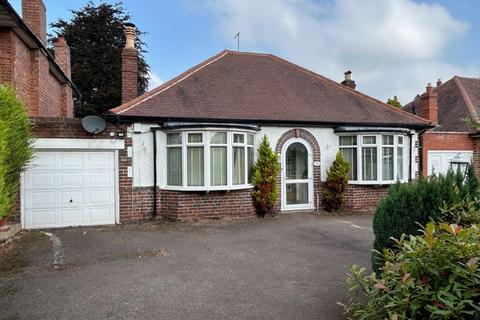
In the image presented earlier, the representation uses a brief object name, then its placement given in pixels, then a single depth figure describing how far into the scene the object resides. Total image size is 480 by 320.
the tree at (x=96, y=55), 23.98
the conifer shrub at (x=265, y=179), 10.45
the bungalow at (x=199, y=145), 9.29
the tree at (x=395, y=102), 24.00
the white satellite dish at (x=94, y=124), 9.24
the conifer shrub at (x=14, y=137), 6.64
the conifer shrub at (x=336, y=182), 11.30
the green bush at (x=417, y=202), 4.03
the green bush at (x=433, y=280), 2.21
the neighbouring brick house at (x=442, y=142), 14.78
